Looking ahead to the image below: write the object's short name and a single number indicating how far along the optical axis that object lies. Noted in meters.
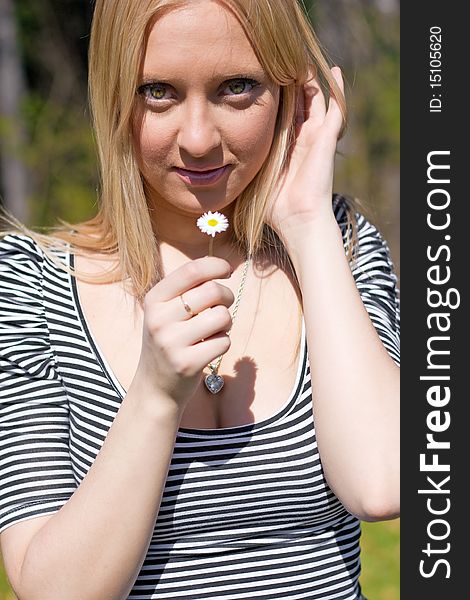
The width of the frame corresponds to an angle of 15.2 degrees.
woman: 1.30
